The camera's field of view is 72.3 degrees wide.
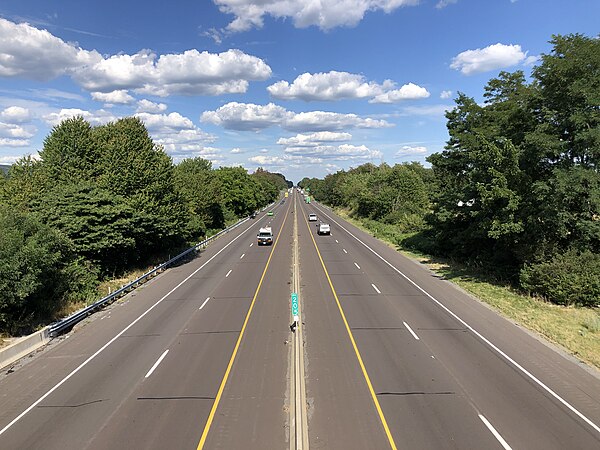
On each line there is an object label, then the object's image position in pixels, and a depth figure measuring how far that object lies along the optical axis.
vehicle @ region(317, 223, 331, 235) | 55.62
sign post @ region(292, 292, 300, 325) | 16.34
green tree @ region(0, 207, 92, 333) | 16.66
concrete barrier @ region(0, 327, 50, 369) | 14.74
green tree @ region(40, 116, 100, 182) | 31.62
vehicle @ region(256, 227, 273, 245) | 46.66
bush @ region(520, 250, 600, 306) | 21.38
